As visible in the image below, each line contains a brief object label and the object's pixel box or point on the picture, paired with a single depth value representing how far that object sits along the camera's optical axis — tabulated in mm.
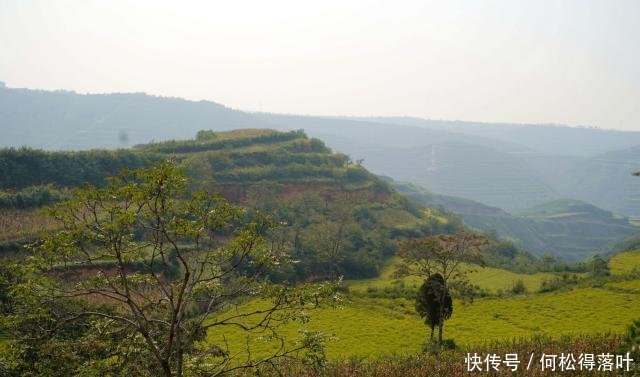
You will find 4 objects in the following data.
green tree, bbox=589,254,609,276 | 51159
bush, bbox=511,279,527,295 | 48656
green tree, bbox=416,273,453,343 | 28062
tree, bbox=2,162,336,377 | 10094
